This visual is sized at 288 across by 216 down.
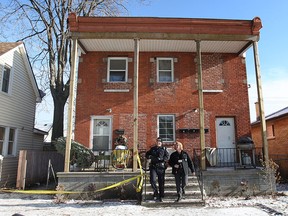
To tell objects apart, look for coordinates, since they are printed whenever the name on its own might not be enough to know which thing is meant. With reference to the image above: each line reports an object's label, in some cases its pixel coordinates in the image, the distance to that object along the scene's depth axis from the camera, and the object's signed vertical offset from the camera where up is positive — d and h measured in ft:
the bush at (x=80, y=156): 31.99 -0.40
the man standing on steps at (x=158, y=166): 25.67 -1.30
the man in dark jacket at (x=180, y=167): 25.55 -1.36
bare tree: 51.19 +21.96
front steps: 24.97 -4.25
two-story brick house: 39.78 +9.75
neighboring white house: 39.60 +7.89
